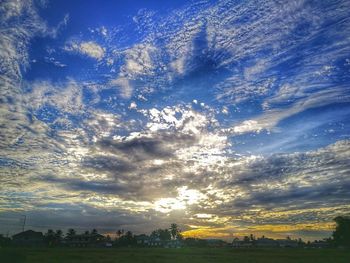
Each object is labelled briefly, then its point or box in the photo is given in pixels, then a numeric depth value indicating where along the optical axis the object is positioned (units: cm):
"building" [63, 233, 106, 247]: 13750
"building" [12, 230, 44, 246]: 13244
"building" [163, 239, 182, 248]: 17812
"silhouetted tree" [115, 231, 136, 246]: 14786
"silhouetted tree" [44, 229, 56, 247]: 13365
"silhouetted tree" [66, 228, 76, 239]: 14805
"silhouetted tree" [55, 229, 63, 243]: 13925
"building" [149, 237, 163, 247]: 18206
